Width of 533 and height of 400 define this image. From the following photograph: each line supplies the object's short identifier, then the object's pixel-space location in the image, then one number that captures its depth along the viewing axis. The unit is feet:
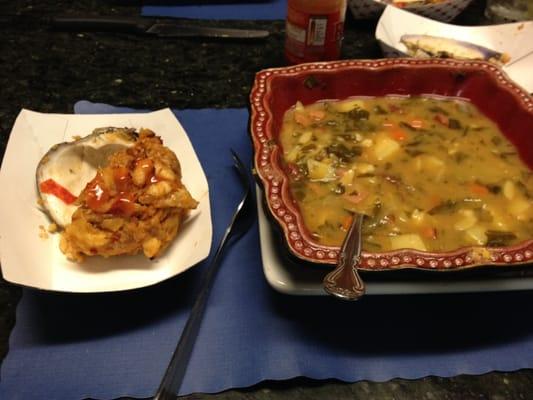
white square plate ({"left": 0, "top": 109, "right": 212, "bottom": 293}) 1.34
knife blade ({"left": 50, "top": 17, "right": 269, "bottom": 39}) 2.28
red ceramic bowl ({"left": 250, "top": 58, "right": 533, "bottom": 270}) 1.42
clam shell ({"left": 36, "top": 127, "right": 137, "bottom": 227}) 1.49
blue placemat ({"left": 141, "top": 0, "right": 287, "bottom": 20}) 2.43
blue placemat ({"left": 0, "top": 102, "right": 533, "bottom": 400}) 1.28
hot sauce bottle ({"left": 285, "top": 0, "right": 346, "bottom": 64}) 1.88
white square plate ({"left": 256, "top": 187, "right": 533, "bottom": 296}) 1.30
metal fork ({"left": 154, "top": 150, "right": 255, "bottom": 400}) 1.25
